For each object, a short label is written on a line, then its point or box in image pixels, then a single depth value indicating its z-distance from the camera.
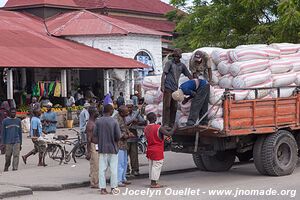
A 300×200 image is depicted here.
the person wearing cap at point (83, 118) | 16.87
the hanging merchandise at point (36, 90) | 28.43
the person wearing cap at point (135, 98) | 28.88
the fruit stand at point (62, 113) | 26.83
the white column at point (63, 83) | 29.07
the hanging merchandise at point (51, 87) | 29.17
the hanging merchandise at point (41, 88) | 28.61
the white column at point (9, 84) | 26.40
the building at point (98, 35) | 32.88
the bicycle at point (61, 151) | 15.73
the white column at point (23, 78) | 30.54
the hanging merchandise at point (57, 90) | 29.19
